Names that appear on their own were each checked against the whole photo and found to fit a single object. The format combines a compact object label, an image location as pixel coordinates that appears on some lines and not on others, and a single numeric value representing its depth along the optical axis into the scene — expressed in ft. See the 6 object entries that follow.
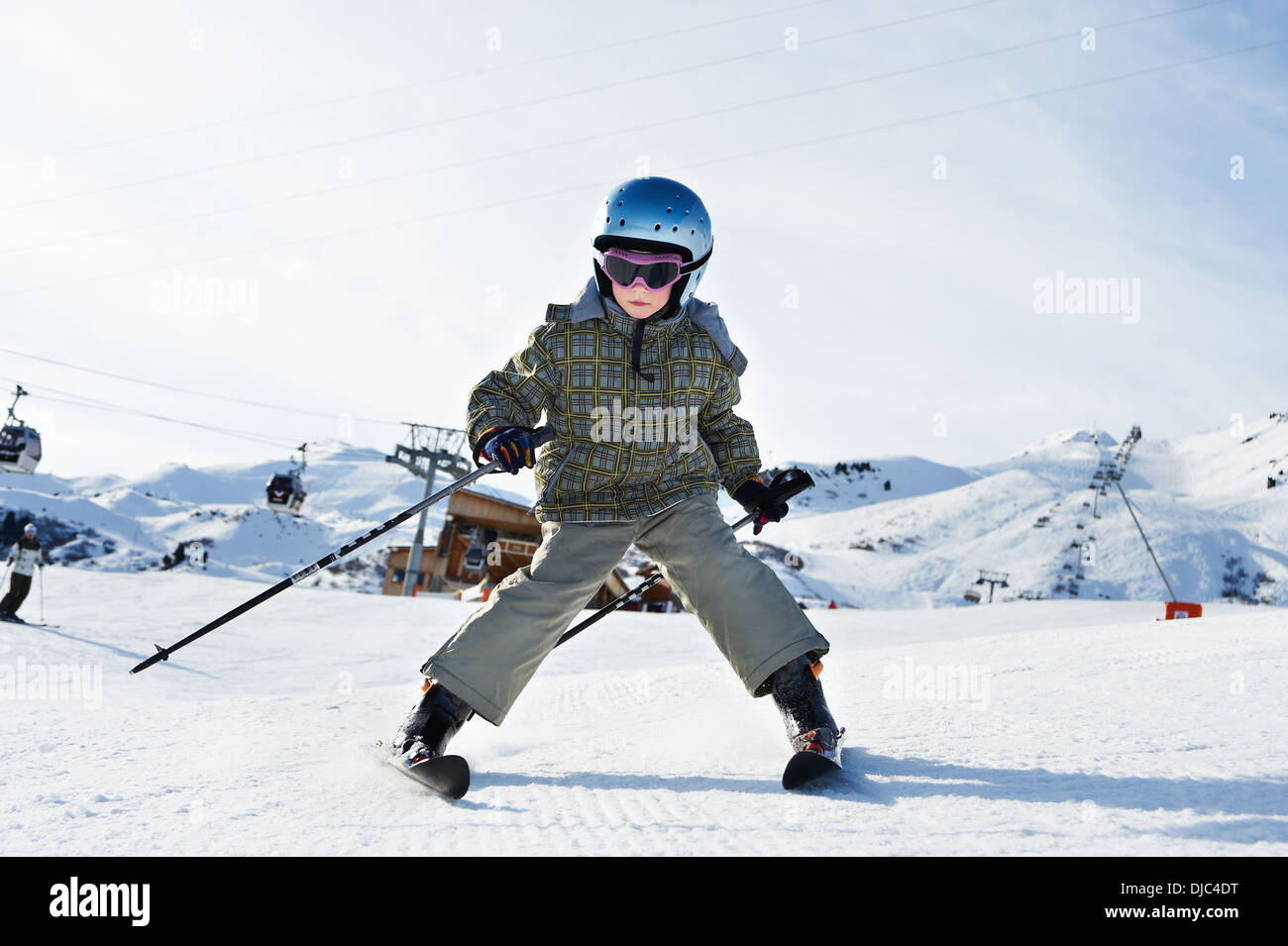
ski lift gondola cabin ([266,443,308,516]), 84.17
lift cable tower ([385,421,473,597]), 86.38
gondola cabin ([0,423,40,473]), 70.03
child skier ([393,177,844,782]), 7.38
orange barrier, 25.53
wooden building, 85.97
